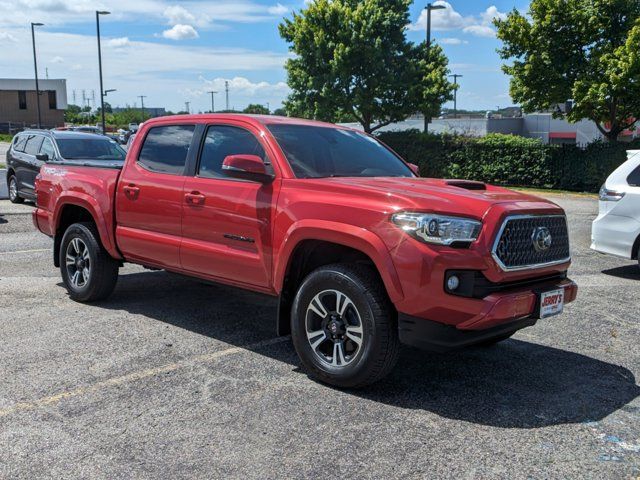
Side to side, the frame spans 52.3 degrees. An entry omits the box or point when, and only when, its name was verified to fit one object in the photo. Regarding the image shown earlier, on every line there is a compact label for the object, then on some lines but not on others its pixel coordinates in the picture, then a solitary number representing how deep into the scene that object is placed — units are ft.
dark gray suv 44.86
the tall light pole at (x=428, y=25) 94.94
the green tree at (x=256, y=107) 288.30
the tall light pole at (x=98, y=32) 118.83
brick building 292.81
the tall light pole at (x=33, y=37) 159.40
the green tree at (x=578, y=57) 68.49
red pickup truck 13.19
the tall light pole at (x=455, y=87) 97.55
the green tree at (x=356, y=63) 93.81
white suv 27.55
